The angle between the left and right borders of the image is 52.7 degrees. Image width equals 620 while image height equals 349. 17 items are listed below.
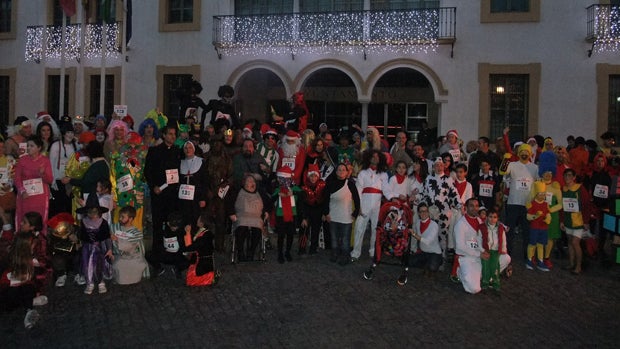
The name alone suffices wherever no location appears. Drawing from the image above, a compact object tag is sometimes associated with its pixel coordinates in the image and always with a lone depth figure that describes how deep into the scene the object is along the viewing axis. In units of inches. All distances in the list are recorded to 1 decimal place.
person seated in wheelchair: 372.8
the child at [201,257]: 321.4
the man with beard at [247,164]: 409.4
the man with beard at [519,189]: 393.7
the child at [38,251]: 277.0
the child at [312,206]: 389.1
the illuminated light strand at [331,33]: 713.0
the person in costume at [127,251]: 324.2
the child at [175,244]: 327.3
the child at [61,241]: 313.9
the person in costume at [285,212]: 384.8
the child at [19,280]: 266.4
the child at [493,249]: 326.6
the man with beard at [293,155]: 418.6
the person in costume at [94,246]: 310.8
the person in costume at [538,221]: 374.9
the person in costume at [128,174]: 348.5
